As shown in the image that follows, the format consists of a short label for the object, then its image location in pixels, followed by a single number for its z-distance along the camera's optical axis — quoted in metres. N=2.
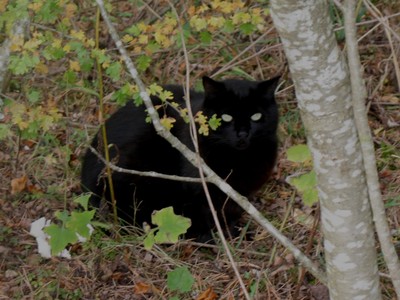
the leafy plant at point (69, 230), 5.96
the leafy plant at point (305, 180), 4.91
